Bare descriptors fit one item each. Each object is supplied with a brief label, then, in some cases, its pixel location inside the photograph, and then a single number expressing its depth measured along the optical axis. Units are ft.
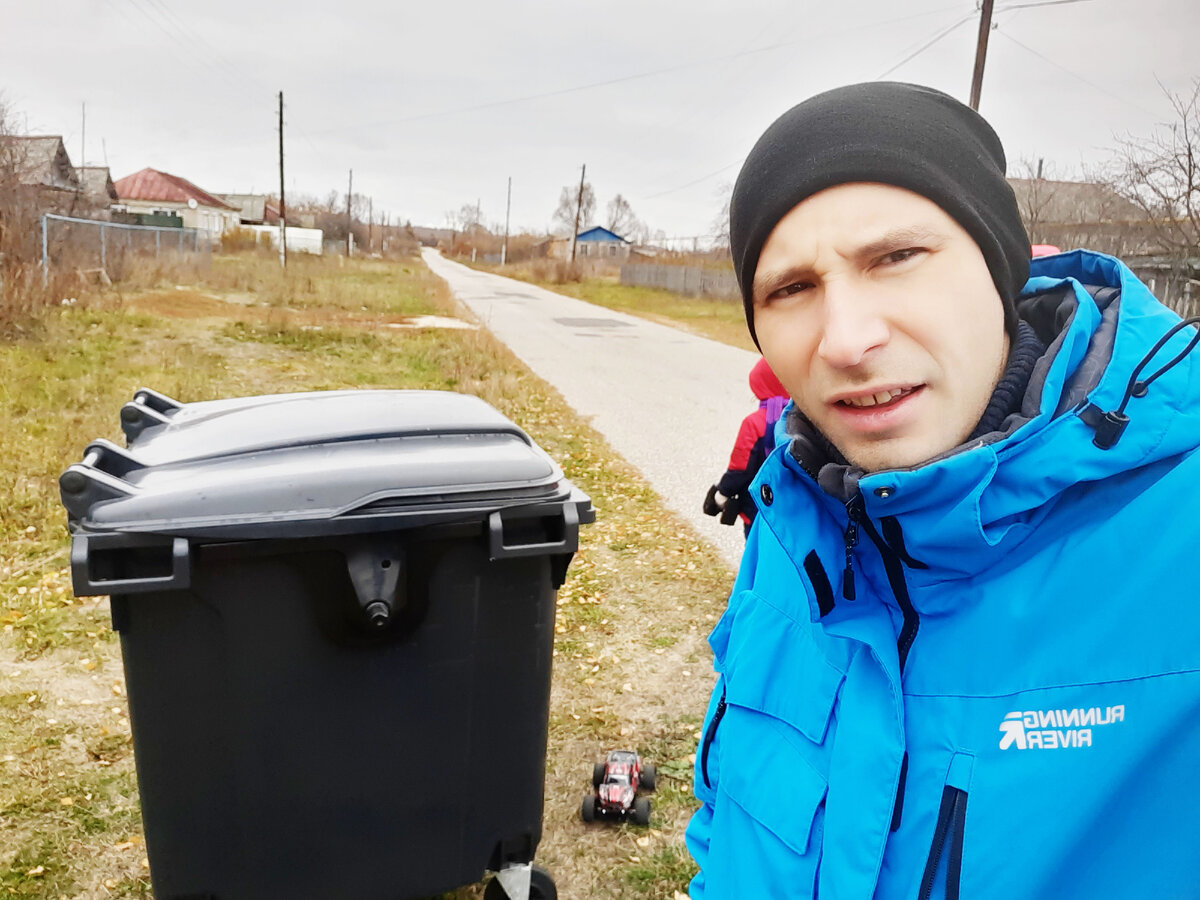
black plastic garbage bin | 6.01
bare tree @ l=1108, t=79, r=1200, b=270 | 36.83
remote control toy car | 8.96
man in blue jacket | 3.04
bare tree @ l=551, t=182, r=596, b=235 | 218.38
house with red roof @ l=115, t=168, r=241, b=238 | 218.18
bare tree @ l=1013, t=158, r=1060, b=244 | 55.88
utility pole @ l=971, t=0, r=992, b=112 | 45.44
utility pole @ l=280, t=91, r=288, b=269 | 111.14
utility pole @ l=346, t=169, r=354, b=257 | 190.68
